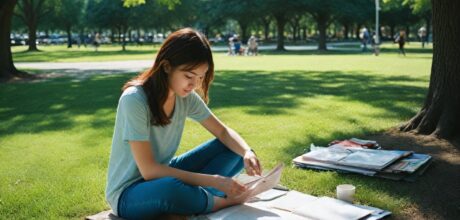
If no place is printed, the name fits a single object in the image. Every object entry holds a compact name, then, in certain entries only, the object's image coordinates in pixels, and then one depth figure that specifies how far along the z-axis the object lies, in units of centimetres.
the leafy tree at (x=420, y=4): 2836
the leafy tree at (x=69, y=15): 6303
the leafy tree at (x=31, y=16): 4825
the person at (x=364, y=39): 3722
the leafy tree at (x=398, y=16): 5681
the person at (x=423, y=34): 4341
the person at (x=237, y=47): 3600
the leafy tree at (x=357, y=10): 4069
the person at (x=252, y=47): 3509
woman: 336
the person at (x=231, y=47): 3486
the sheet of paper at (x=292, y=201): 411
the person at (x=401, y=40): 2970
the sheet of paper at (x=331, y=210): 383
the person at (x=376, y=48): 3070
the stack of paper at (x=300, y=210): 377
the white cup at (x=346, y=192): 421
